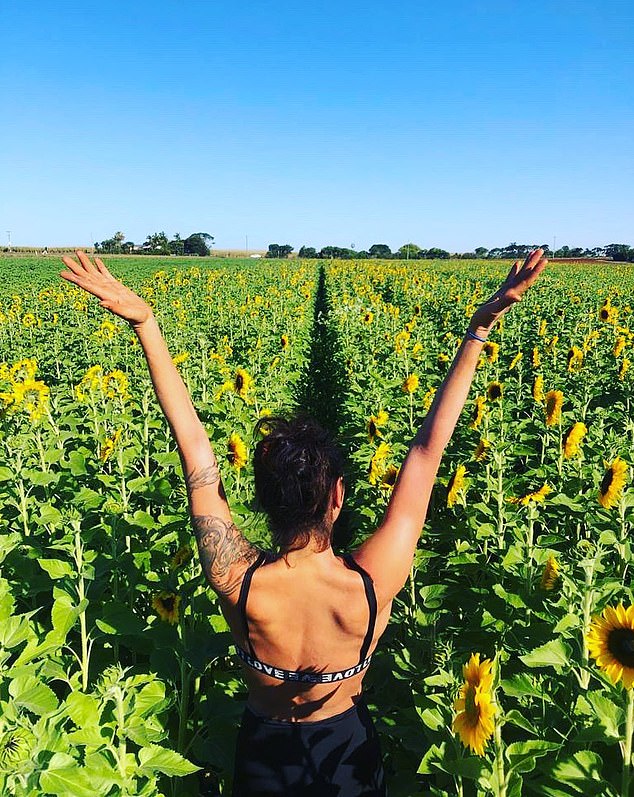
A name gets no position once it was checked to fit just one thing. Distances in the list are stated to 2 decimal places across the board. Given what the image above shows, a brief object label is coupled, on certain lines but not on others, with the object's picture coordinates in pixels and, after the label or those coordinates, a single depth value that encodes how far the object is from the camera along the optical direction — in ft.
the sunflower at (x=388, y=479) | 13.53
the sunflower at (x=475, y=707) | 5.52
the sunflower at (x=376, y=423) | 17.42
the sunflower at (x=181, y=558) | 10.66
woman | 6.24
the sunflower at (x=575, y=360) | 24.22
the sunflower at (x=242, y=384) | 22.02
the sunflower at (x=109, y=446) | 15.79
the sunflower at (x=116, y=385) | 23.34
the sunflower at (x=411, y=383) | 22.25
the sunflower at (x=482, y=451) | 15.64
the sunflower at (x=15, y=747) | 5.47
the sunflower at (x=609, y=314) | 35.50
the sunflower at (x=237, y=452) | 15.03
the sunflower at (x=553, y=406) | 16.76
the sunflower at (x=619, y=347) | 27.22
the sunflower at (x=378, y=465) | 14.47
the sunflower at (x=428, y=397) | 23.48
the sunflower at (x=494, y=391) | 18.38
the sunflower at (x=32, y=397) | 18.28
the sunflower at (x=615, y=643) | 6.09
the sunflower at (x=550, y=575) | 9.22
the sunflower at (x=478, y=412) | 18.71
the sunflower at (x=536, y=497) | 11.69
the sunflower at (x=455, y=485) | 13.19
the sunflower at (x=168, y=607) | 10.00
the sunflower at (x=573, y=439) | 14.29
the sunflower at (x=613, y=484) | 11.16
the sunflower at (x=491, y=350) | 27.45
